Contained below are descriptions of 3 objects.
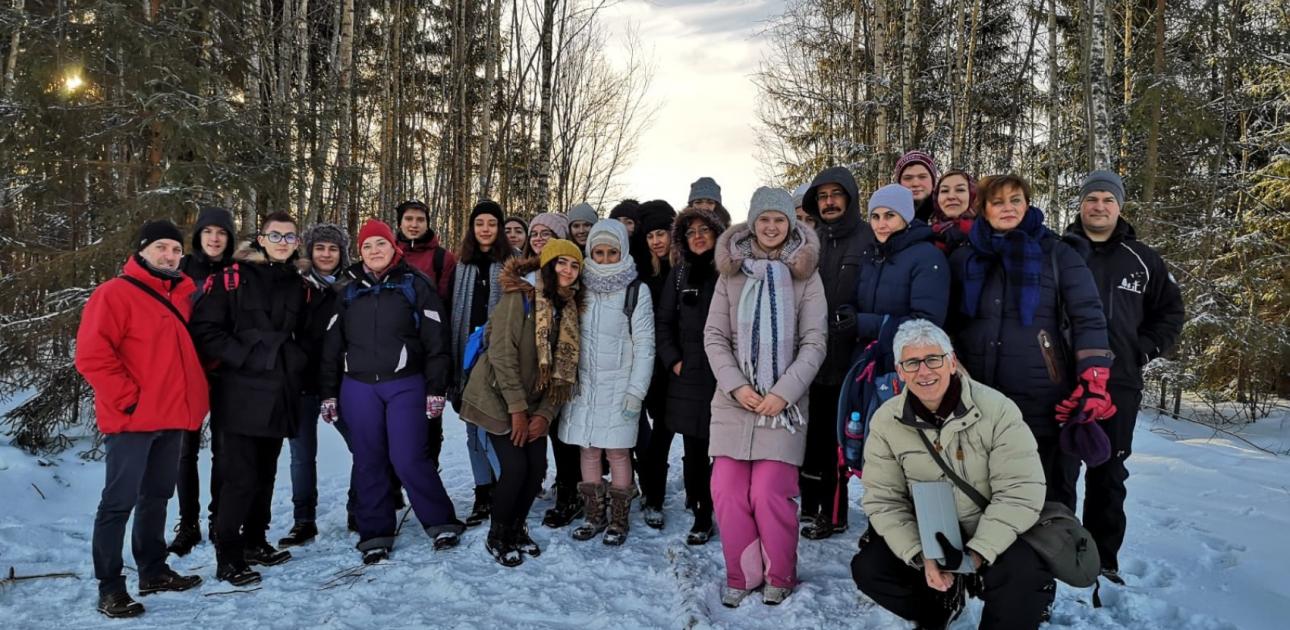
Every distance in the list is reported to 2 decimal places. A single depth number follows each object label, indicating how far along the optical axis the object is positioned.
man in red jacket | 3.52
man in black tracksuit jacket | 3.81
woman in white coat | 4.50
